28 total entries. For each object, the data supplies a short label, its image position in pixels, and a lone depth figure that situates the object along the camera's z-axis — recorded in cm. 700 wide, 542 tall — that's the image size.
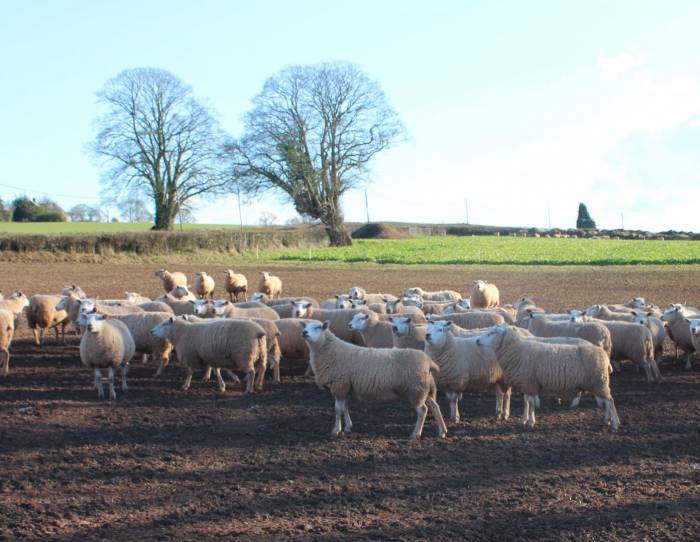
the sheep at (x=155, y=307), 1635
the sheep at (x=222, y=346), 1239
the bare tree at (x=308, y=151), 5722
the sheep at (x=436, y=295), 2038
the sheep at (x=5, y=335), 1388
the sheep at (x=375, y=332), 1329
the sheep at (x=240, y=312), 1530
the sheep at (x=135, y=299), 1809
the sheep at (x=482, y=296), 2197
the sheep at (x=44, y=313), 1730
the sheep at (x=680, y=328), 1470
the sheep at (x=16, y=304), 1716
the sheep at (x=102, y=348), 1227
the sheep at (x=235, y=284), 2702
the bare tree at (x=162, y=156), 5656
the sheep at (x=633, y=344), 1315
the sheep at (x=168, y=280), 2635
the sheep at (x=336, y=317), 1495
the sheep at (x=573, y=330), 1270
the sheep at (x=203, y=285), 2591
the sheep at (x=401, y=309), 1499
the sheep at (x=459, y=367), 1089
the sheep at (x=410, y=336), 1232
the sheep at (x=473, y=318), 1459
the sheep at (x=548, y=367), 1039
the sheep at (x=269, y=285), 2620
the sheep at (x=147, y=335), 1394
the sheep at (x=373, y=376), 1006
